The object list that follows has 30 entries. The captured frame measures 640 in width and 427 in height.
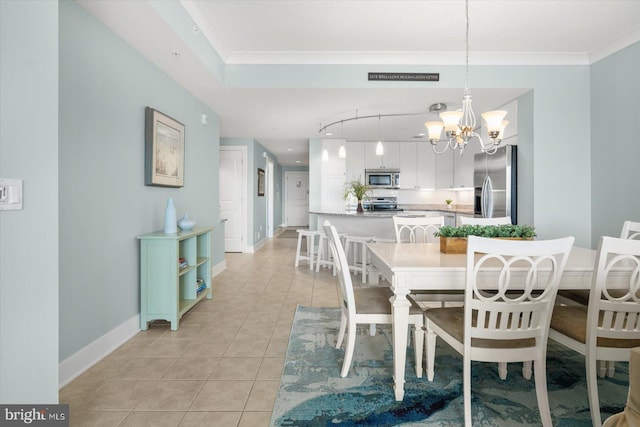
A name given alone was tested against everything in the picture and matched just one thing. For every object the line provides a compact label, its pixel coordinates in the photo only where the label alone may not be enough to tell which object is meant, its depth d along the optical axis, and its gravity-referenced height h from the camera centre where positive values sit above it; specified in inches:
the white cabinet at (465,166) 231.8 +36.2
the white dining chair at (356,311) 74.4 -22.2
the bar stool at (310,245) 198.2 -19.0
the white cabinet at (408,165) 278.8 +40.6
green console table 106.0 -20.2
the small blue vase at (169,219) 111.2 -1.6
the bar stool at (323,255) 191.2 -24.3
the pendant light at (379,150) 184.6 +35.3
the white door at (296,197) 482.3 +24.5
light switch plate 41.3 +2.5
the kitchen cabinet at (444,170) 269.1 +35.9
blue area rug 63.0 -37.9
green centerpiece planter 85.4 -5.2
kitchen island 182.4 -5.2
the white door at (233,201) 262.1 +10.3
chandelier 85.7 +23.8
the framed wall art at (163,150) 112.0 +23.3
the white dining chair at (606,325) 55.8 -19.7
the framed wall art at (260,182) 291.3 +28.3
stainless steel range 279.7 +8.3
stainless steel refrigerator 157.5 +15.4
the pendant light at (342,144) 196.1 +54.8
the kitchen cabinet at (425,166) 278.5 +39.7
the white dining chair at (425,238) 91.5 -8.5
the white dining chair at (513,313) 55.0 -17.5
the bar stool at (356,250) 165.5 -19.4
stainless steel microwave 271.4 +29.1
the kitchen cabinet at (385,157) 275.7 +47.2
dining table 65.9 -13.1
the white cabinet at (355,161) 275.0 +43.4
